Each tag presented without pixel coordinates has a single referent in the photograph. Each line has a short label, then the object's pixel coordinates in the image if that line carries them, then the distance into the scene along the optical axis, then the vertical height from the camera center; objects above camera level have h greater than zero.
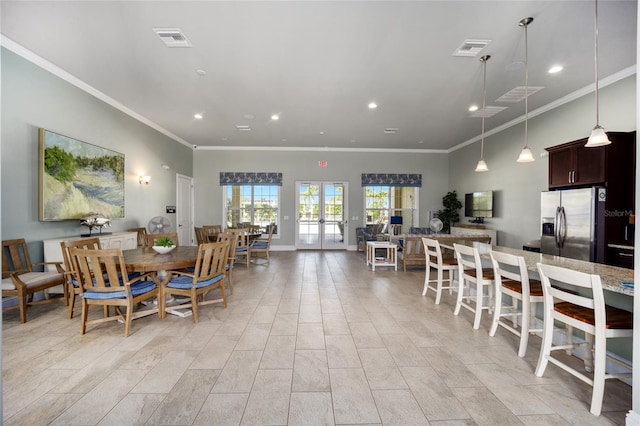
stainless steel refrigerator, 3.86 -0.16
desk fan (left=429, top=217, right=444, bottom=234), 5.85 -0.26
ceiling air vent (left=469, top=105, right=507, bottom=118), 5.50 +1.93
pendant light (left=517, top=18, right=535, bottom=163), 3.17 +1.86
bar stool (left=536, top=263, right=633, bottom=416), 1.87 -0.73
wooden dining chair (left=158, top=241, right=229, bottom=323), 3.29 -0.81
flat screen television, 7.04 +0.17
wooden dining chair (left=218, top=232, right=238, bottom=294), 4.34 -0.67
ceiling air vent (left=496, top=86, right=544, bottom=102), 4.65 +1.94
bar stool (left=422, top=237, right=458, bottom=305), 3.96 -0.73
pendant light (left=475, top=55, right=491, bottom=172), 3.74 +1.94
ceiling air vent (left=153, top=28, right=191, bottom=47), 3.21 +1.96
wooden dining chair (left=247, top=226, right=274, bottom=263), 6.93 -0.85
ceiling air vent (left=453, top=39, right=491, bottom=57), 3.38 +1.95
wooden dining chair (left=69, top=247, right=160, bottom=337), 2.81 -0.77
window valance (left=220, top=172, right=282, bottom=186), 9.04 +0.98
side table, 6.19 -0.98
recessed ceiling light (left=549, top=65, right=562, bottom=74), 3.94 +1.95
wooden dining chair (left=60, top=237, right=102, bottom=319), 3.23 -0.73
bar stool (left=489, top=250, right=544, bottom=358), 2.53 -0.74
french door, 9.31 -0.21
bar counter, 1.92 -0.48
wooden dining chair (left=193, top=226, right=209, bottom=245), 6.27 -0.55
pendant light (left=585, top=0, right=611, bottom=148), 2.68 +0.69
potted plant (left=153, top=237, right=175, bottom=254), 3.69 -0.45
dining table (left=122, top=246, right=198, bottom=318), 3.11 -0.57
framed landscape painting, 3.96 +0.47
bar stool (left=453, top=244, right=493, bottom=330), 3.17 -0.74
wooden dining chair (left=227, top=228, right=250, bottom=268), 6.21 -0.71
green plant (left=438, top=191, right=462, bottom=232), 8.41 -0.01
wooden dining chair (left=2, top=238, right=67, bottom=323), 3.24 -0.79
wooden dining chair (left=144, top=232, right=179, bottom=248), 4.57 -0.44
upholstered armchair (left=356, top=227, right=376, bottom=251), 8.06 -0.73
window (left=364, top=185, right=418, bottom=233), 9.37 +0.21
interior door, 8.03 +0.00
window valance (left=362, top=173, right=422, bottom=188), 9.19 +0.99
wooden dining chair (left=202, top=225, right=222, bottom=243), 6.33 -0.52
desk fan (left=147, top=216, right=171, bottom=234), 5.32 -0.30
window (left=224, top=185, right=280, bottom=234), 9.25 +0.16
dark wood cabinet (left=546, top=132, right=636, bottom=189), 3.82 +0.67
